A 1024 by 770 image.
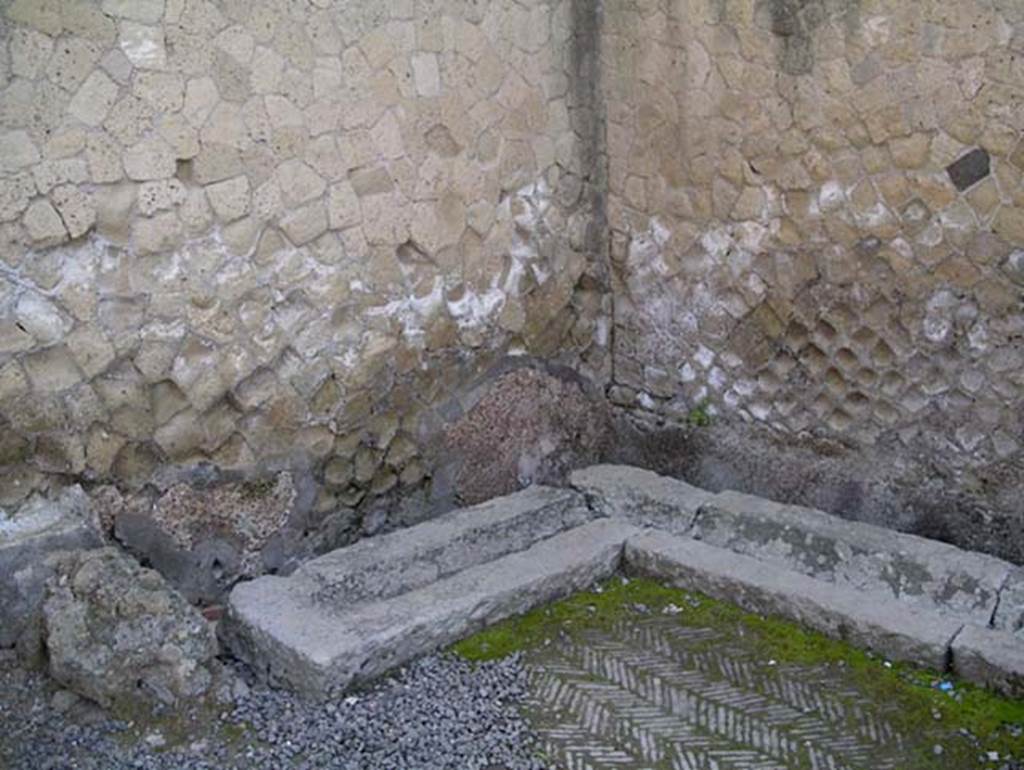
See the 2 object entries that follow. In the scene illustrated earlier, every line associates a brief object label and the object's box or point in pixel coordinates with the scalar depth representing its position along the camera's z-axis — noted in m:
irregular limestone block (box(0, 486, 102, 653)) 3.75
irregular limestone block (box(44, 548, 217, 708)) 3.63
